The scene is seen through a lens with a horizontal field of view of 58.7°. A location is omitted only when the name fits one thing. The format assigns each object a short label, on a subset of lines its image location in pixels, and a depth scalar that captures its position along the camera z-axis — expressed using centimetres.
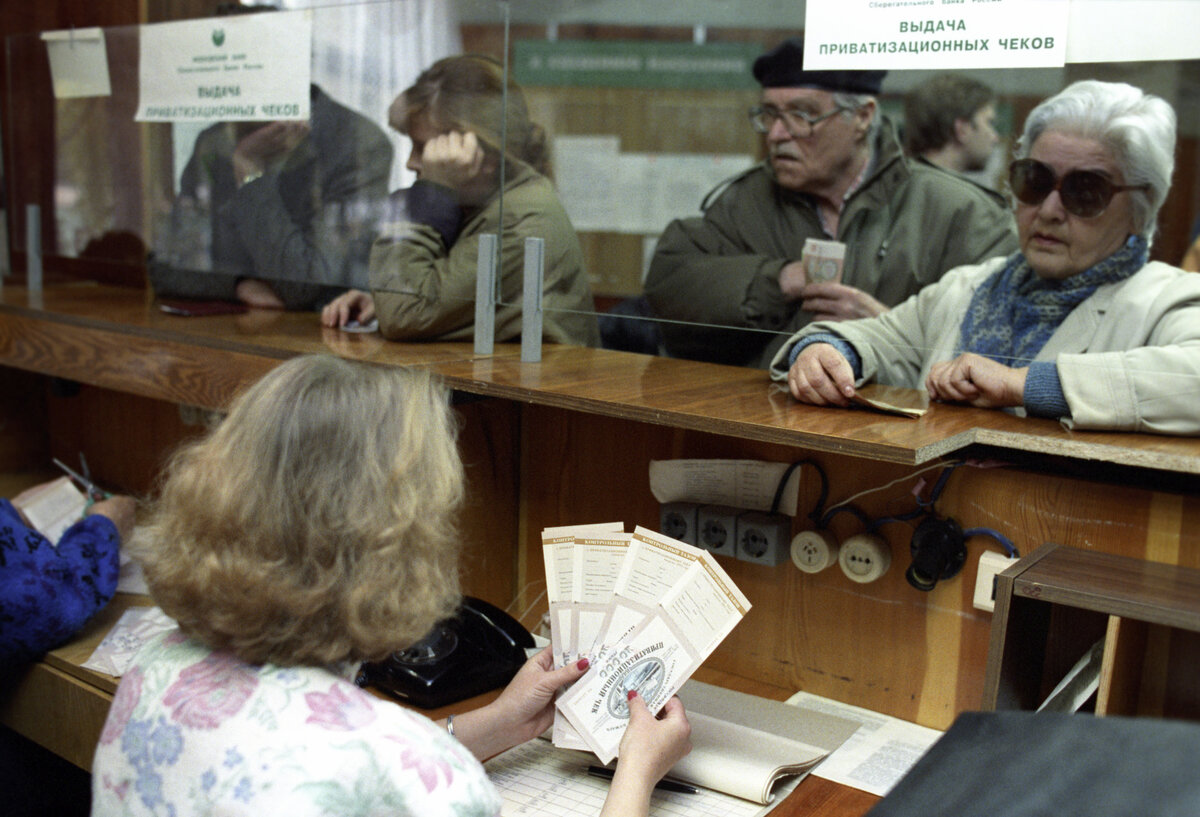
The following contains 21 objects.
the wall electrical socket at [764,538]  163
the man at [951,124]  228
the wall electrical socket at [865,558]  156
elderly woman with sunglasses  138
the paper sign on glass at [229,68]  217
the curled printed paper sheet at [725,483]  166
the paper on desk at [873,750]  143
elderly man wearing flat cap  188
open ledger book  138
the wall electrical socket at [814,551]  161
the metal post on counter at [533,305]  182
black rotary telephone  162
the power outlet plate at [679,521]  171
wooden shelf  119
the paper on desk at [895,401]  144
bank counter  136
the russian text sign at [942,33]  139
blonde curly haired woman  97
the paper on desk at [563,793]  137
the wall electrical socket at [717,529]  167
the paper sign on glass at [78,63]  262
